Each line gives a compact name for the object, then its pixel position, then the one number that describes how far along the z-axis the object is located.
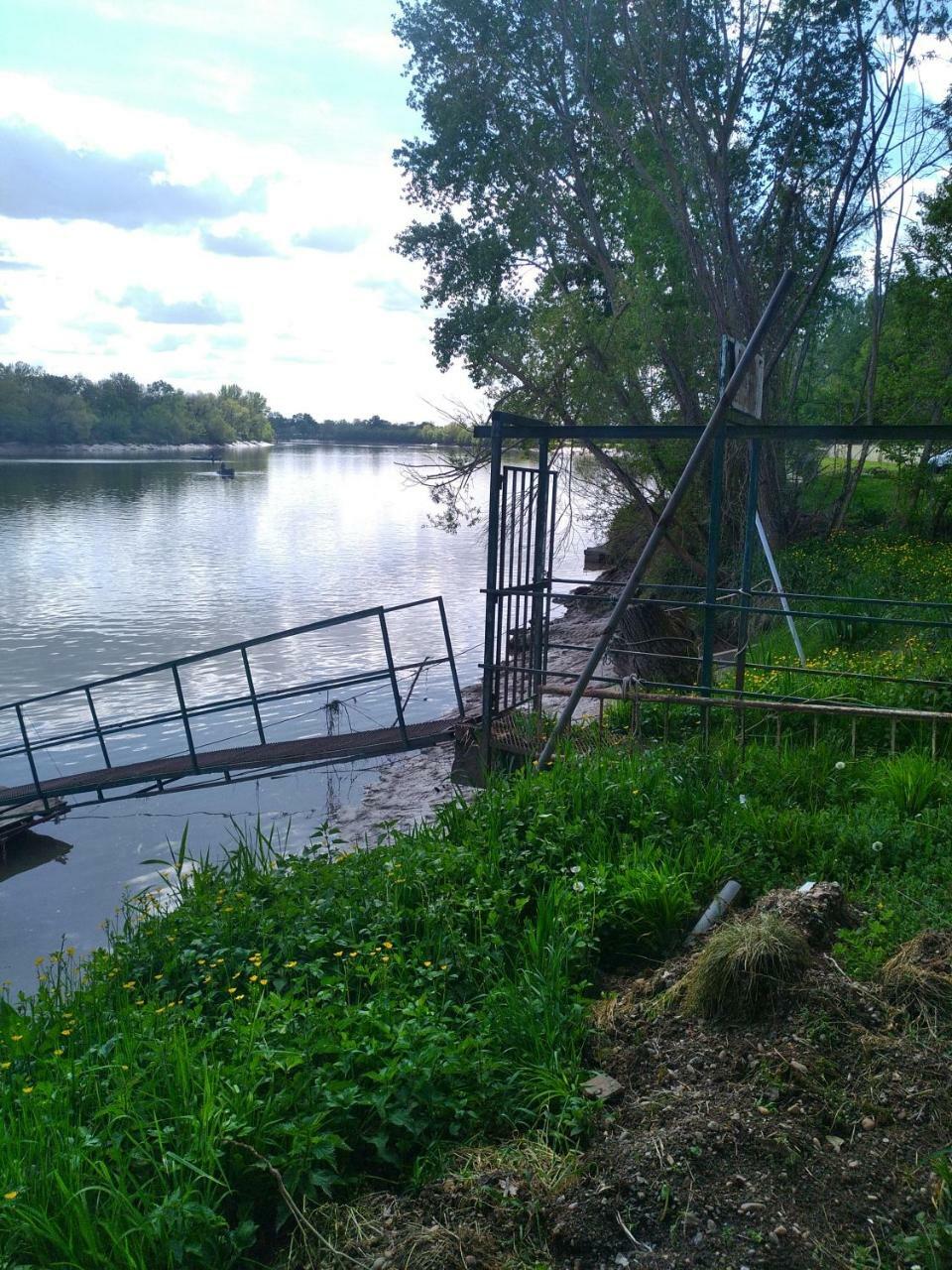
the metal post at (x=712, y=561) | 7.43
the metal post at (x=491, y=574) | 7.51
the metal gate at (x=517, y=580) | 7.68
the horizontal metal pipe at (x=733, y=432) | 6.38
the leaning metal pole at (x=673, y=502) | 6.28
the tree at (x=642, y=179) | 19.09
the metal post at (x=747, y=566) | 8.67
